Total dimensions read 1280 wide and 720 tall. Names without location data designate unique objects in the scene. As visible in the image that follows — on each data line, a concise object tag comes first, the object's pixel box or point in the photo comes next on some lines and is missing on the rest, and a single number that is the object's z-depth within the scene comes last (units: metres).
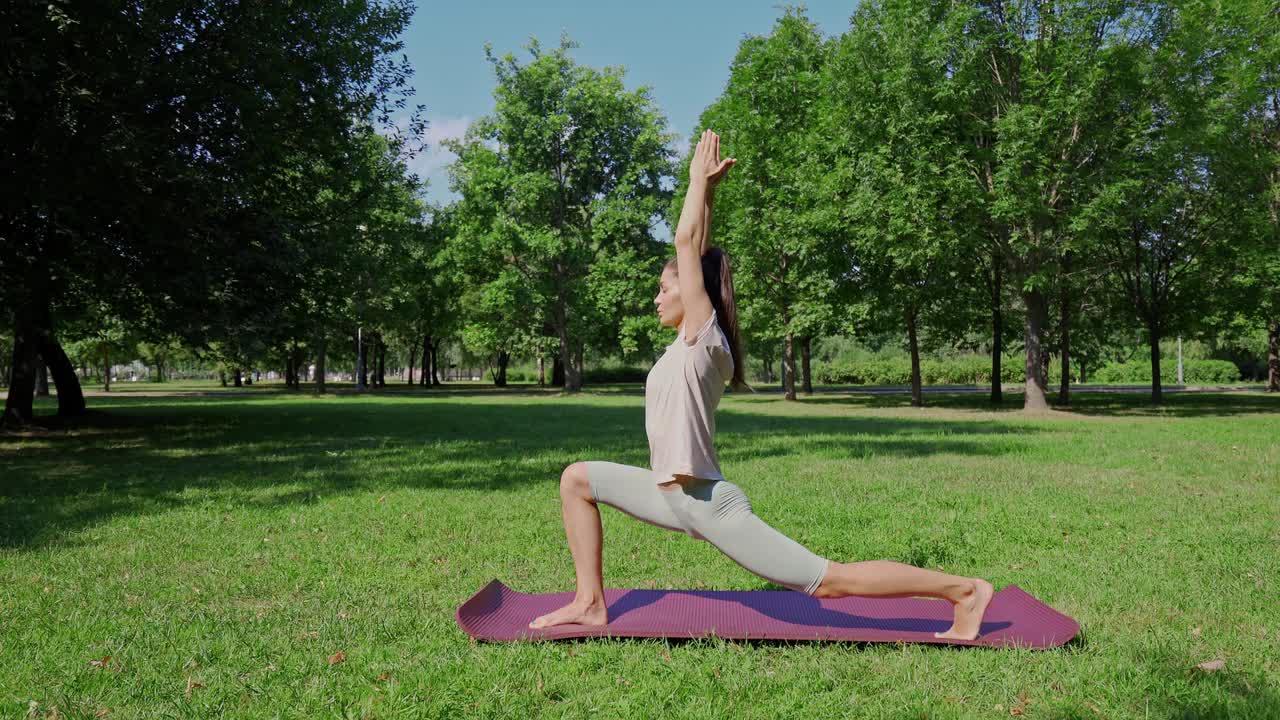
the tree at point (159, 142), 12.09
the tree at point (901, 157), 21.83
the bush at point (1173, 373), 54.69
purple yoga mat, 4.22
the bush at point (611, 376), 66.88
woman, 3.73
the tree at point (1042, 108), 20.52
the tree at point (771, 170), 29.64
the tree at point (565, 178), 40.59
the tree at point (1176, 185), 20.72
